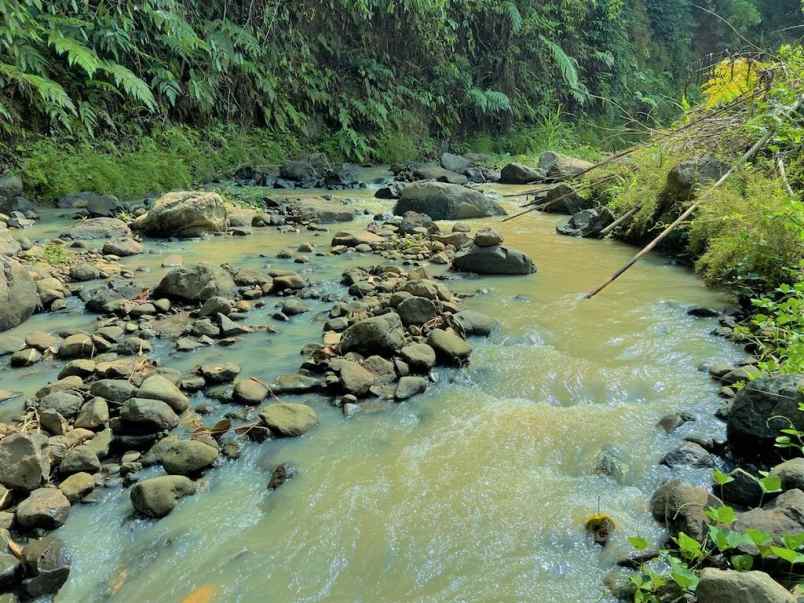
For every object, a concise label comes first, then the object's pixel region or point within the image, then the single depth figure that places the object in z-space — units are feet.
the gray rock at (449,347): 12.50
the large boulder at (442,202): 28.17
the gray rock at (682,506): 7.25
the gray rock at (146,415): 9.66
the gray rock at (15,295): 14.05
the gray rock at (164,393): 10.34
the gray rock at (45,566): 6.94
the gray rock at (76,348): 12.57
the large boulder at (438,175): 39.37
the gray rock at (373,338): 12.53
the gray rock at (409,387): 11.25
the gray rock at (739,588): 5.40
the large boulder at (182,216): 22.90
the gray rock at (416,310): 13.91
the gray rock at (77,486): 8.36
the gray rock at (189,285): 15.61
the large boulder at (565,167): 33.35
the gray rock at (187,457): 8.89
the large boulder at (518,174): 41.04
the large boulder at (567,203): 29.40
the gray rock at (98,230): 21.88
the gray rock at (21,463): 8.25
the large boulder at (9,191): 23.84
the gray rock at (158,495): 8.08
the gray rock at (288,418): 10.03
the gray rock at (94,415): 9.91
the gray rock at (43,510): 7.78
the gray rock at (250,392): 10.89
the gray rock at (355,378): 11.28
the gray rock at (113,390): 10.49
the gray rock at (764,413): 8.54
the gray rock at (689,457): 9.09
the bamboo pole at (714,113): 16.71
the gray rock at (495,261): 18.95
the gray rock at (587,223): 25.02
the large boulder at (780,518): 6.56
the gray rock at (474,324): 14.14
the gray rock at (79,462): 8.76
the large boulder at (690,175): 20.72
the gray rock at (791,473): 7.49
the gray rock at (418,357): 12.10
